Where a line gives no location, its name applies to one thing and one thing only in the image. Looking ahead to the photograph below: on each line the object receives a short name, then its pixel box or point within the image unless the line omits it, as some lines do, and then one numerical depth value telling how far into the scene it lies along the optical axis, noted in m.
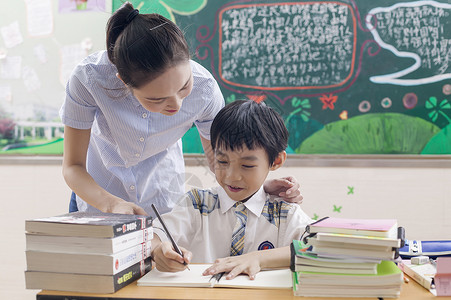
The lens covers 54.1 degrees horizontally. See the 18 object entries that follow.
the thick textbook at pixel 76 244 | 0.97
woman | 1.12
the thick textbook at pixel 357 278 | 0.93
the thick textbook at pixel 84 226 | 0.97
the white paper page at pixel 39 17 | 2.60
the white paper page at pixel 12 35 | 2.66
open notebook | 1.00
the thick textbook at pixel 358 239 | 0.90
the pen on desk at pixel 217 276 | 1.04
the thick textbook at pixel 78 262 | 0.97
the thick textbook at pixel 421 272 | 1.01
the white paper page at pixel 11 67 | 2.66
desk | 0.94
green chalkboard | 2.22
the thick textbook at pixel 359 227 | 0.93
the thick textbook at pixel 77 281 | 0.97
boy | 1.32
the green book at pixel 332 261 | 0.94
